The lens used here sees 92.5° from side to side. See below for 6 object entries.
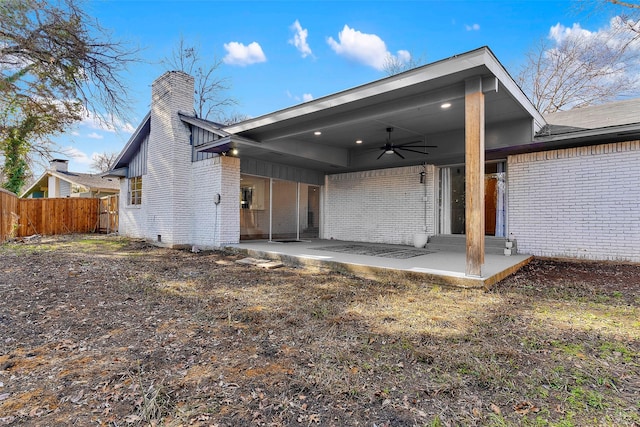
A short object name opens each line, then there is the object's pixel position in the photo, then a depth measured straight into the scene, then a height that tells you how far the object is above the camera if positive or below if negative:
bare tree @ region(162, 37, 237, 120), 19.09 +9.25
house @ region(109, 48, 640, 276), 5.11 +1.35
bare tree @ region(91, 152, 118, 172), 31.97 +6.08
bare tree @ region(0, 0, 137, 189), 6.62 +3.75
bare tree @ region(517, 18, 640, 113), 10.52 +6.39
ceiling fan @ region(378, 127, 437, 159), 7.63 +1.90
